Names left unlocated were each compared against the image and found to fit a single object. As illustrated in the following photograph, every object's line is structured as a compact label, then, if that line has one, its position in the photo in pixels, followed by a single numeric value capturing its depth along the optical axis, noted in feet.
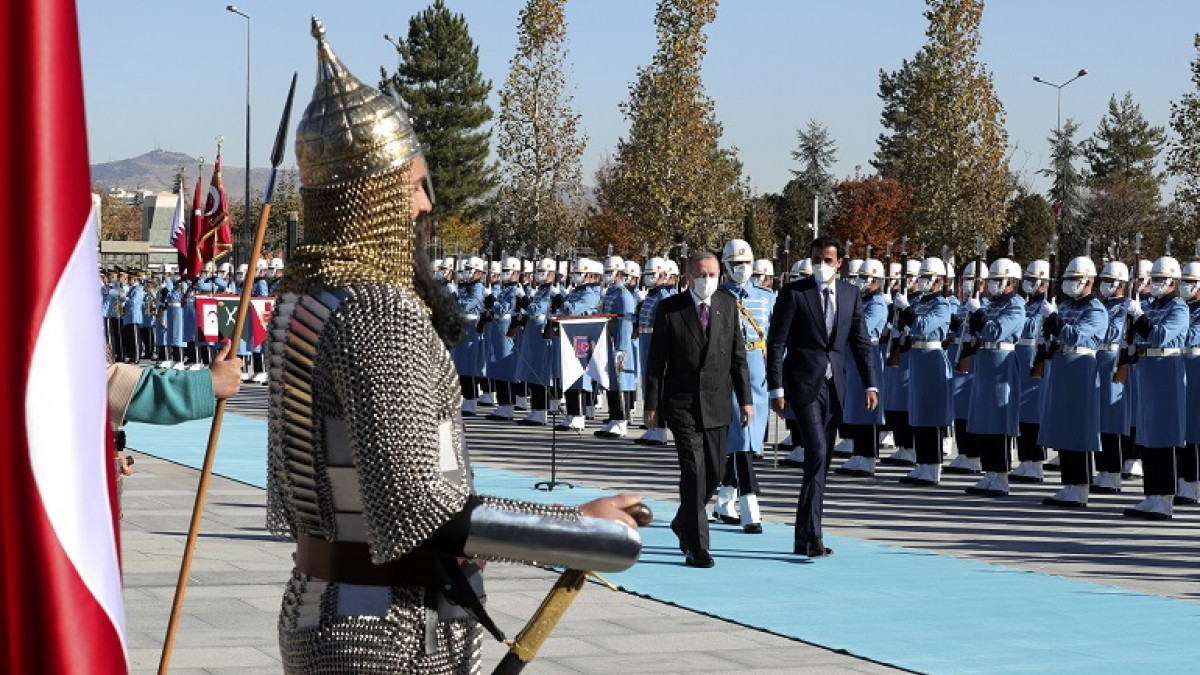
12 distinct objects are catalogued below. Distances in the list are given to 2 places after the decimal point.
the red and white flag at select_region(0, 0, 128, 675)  7.16
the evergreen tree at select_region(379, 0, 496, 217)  260.42
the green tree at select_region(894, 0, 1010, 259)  135.33
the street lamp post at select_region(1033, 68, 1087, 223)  186.11
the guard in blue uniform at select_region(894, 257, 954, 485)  57.82
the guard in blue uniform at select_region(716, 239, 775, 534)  42.78
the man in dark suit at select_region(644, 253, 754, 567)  38.01
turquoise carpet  28.17
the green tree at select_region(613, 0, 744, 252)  156.76
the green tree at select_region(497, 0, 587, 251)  178.40
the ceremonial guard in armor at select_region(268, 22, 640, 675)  10.76
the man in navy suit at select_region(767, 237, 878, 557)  38.91
